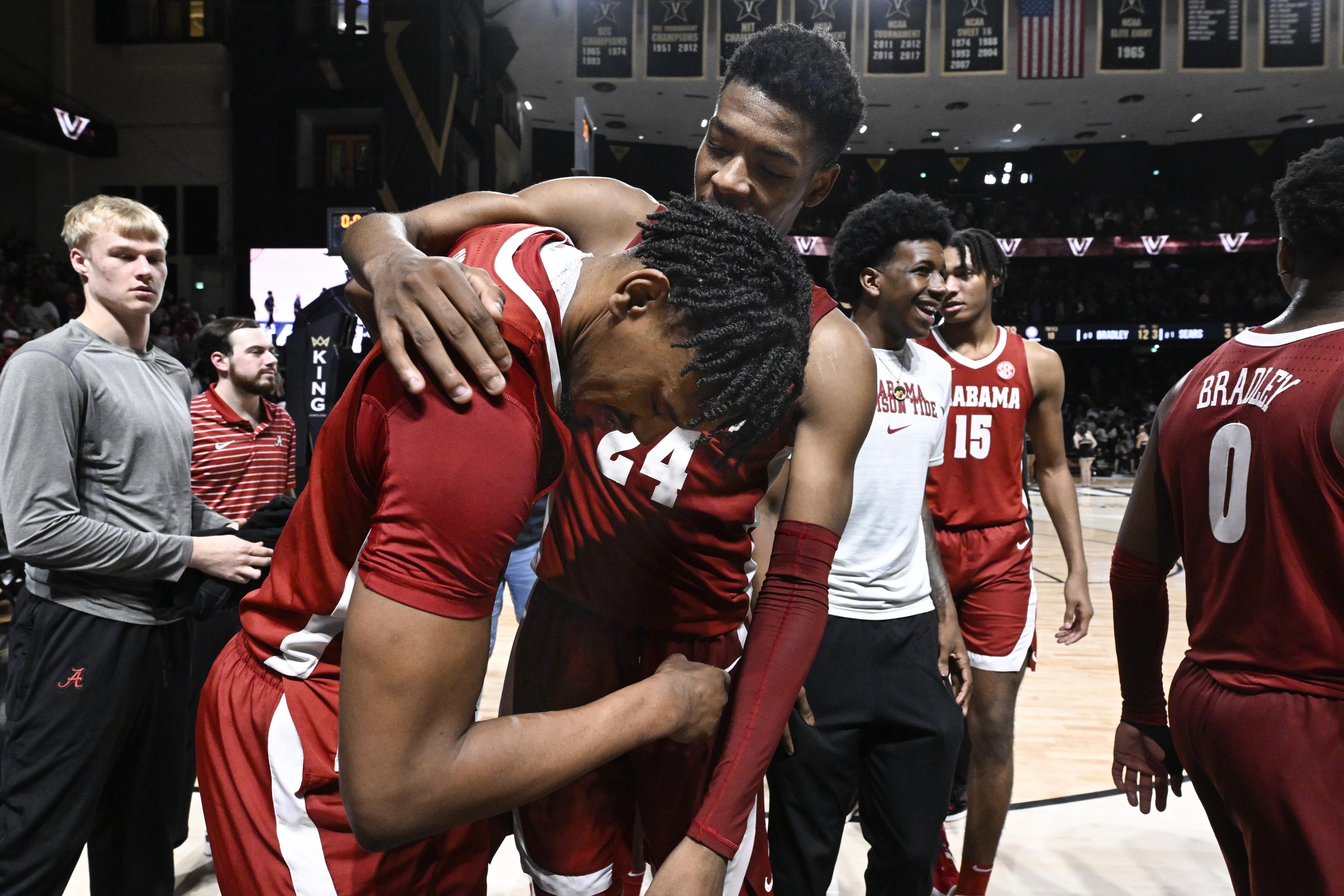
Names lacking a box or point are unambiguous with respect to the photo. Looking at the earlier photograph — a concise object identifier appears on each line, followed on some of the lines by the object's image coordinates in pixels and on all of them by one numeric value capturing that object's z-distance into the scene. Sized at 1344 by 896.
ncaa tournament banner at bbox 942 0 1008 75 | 9.96
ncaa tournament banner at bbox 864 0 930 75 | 9.91
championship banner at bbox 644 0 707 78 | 9.73
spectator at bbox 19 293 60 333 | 11.41
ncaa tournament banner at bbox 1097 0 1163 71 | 9.73
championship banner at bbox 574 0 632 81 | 10.02
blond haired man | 2.03
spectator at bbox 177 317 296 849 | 3.27
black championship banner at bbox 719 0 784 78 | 10.13
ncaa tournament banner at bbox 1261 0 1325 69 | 9.54
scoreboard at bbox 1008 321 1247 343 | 21.70
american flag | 10.54
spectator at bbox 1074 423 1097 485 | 17.73
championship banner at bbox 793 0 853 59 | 9.93
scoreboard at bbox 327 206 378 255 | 6.43
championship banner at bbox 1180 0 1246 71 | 9.74
